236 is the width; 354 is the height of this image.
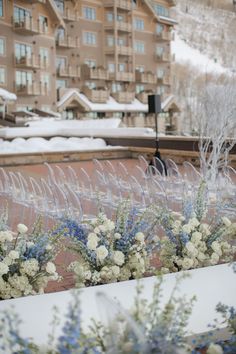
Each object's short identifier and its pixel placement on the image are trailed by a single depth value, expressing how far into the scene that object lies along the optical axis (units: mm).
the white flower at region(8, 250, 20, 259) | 4203
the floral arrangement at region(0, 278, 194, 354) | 2029
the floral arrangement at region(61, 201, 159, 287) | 4465
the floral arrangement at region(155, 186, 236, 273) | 4738
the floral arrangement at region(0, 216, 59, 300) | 4230
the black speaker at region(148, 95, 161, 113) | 14552
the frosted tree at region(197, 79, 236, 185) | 11522
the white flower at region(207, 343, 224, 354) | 2357
